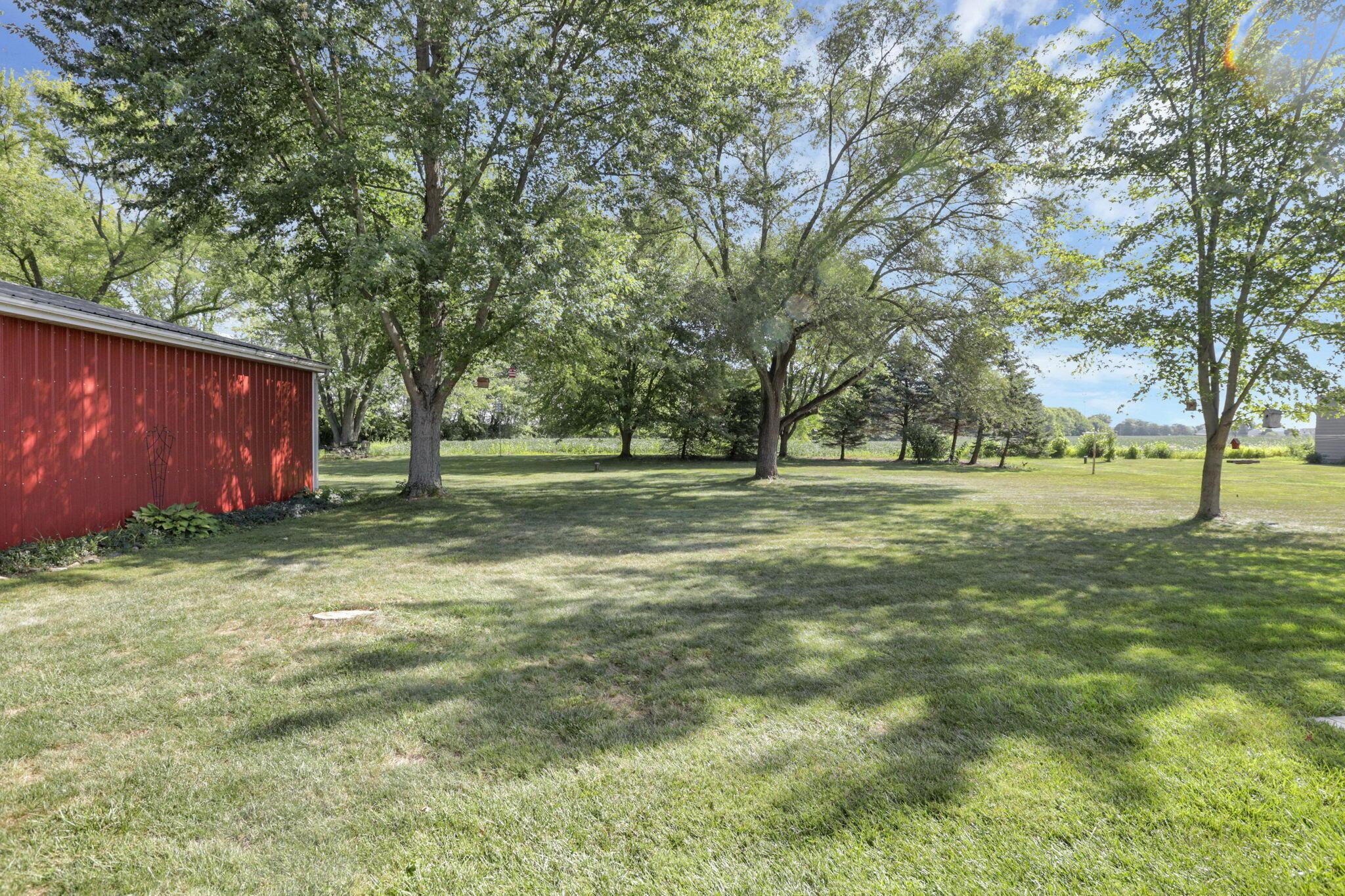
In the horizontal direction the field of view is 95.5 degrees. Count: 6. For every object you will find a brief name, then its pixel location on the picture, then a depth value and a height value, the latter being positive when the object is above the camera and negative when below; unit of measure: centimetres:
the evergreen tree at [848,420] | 3253 +65
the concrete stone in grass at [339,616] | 447 -146
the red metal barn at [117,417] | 651 -4
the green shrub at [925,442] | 3150 -43
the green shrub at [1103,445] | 3475 -37
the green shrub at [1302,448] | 3347 -25
